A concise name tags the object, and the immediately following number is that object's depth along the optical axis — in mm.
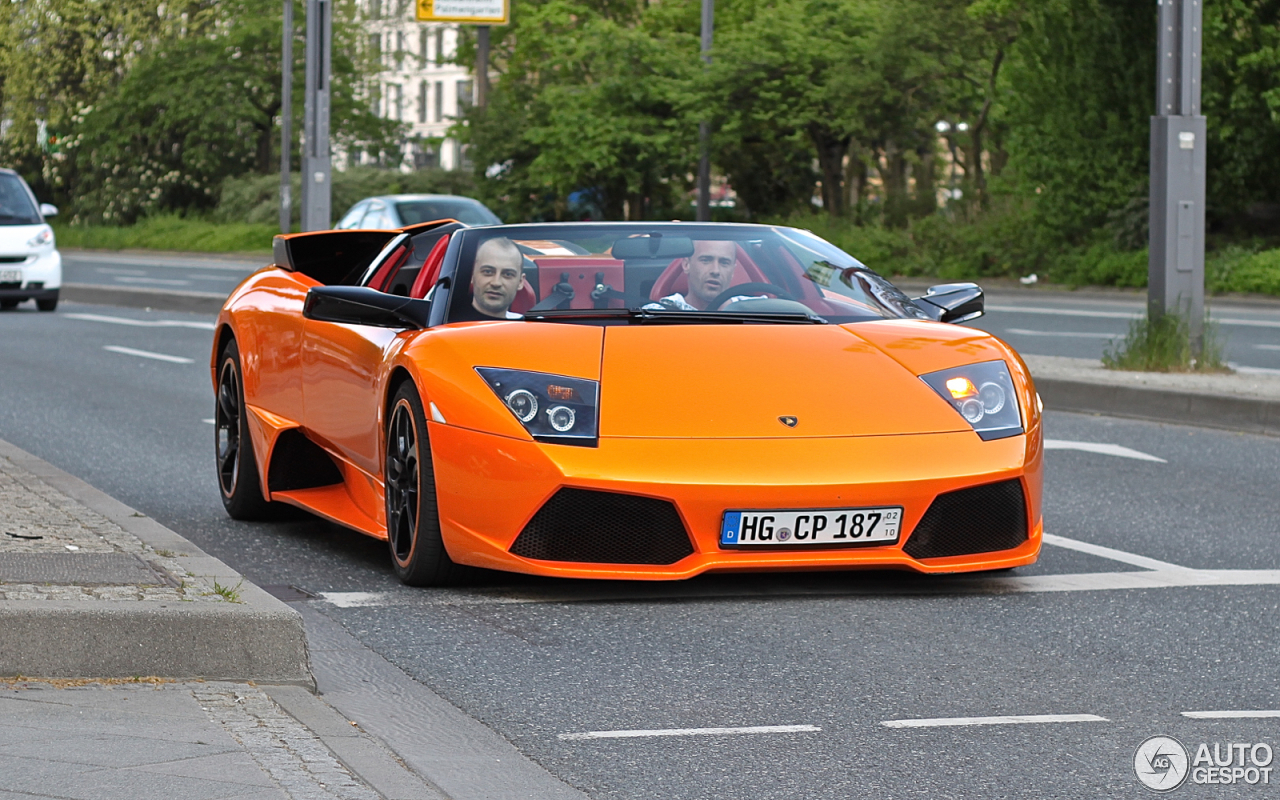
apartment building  122625
